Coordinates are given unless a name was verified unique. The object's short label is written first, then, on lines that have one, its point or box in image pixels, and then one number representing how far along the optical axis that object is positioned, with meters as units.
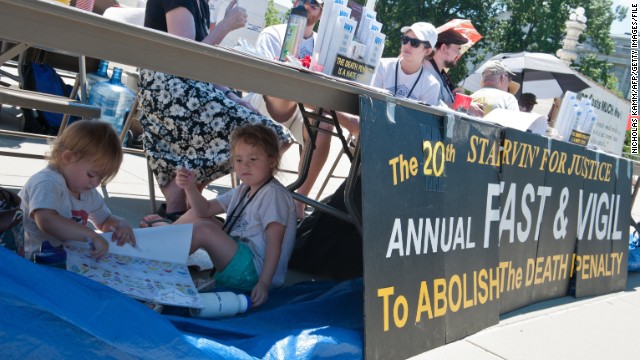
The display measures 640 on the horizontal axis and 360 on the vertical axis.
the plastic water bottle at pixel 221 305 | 2.53
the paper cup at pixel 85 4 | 2.80
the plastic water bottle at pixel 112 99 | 6.30
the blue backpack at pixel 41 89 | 5.75
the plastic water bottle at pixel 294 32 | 2.91
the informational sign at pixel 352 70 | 2.99
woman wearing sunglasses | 4.68
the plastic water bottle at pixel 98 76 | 6.51
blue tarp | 1.81
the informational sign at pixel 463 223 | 2.57
